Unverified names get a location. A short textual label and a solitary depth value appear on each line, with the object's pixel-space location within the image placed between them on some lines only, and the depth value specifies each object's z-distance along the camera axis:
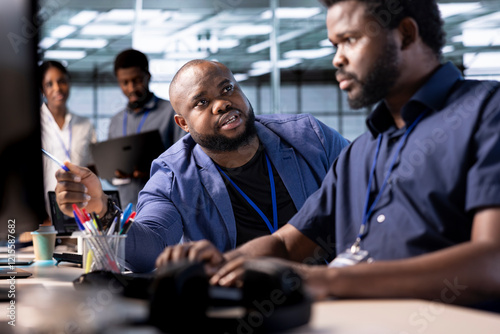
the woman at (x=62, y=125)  3.49
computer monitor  1.17
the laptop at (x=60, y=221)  2.52
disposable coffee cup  2.05
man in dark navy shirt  0.93
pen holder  1.25
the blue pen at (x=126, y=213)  1.34
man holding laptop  3.33
